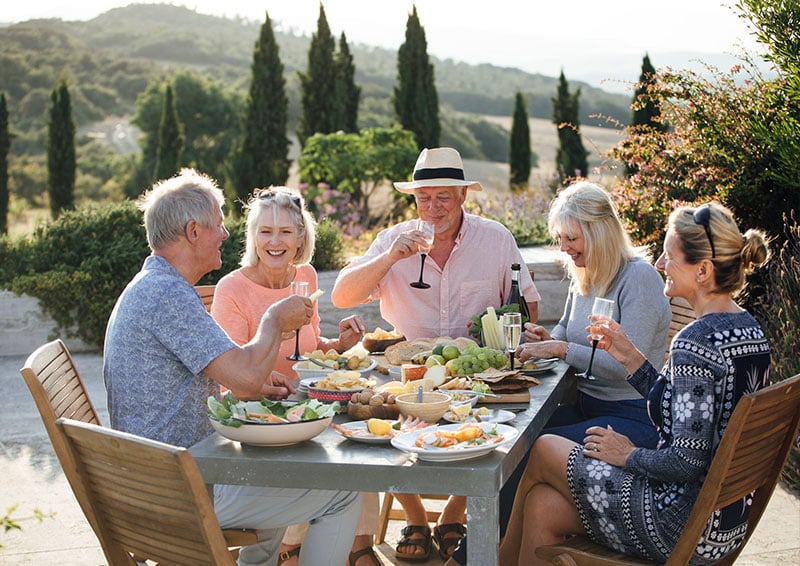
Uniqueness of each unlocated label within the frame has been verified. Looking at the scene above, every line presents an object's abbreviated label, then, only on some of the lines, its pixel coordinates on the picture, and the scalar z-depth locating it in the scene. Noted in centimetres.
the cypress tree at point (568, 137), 1759
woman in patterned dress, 257
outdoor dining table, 233
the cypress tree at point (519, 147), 1820
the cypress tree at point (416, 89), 1666
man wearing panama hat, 449
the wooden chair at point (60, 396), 252
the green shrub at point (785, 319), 475
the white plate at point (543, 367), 349
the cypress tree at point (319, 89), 1567
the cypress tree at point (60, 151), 1625
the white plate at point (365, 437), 254
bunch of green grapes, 337
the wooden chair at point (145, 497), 209
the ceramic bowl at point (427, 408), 270
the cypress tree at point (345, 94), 1571
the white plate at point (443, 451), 235
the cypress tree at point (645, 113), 1534
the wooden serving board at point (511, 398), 301
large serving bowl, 249
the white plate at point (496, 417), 276
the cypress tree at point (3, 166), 1493
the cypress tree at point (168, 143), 1744
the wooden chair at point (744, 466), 239
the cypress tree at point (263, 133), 1520
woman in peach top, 401
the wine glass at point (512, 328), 330
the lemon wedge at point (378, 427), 259
